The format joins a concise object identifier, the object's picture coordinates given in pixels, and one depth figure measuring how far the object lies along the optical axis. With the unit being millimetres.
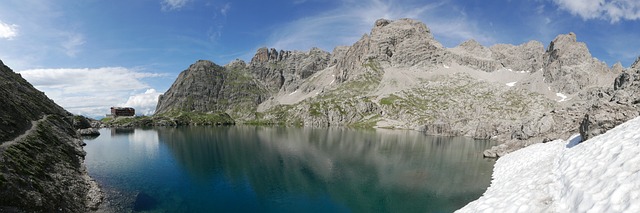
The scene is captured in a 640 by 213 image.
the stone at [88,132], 183112
